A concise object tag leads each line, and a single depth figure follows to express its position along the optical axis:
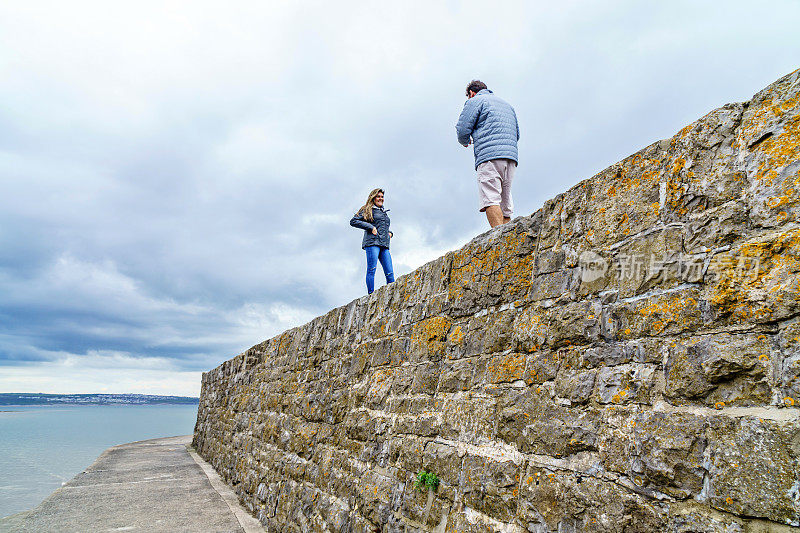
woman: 6.43
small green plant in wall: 2.80
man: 4.27
